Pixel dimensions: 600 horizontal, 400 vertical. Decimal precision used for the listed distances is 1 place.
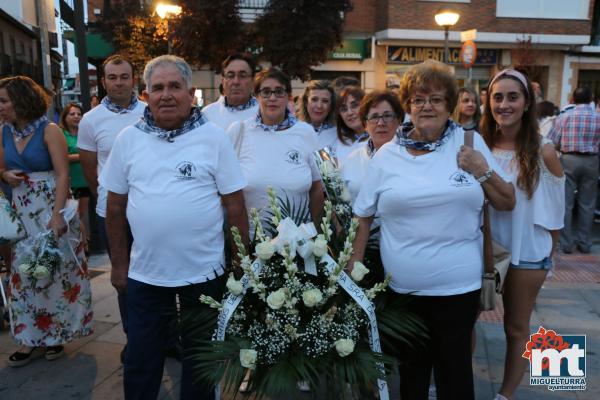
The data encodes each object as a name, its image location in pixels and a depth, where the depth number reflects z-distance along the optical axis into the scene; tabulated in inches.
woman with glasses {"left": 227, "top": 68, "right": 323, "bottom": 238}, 125.6
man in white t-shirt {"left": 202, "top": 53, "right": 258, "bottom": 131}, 153.0
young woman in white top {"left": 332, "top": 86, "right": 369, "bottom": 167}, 151.6
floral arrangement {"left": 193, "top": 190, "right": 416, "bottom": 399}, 82.3
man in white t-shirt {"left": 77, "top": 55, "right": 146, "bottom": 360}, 143.0
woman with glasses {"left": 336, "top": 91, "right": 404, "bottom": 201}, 118.9
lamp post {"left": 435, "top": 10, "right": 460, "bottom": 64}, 477.4
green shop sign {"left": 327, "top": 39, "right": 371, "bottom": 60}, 695.7
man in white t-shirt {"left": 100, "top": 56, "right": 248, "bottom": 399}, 97.3
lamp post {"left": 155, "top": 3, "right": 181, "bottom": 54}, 457.7
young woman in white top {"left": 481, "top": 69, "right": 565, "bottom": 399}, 104.8
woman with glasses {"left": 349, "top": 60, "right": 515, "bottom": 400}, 90.7
